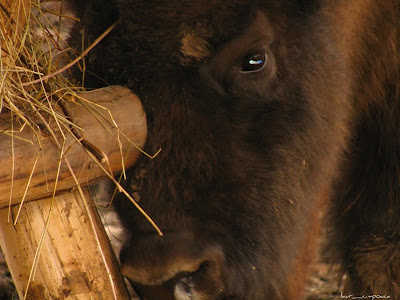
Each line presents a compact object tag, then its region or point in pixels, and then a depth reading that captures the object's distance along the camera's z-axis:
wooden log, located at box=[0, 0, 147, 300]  6.34
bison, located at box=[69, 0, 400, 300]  6.44
